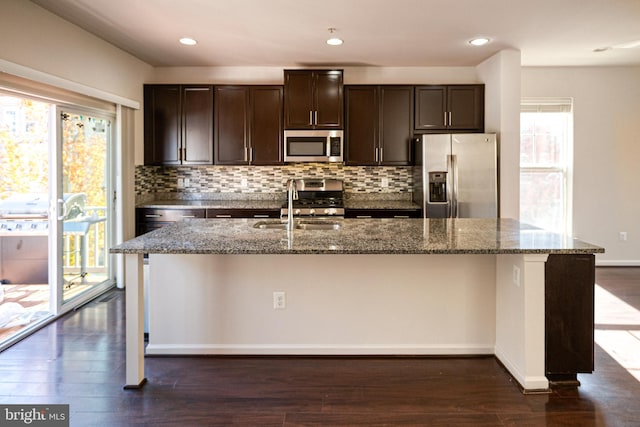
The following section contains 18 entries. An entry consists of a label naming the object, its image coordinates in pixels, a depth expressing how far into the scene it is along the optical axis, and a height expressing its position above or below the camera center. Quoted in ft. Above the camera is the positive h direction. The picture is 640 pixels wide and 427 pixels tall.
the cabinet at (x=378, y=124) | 16.47 +3.10
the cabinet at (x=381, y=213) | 15.69 -0.24
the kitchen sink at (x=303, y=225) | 10.03 -0.44
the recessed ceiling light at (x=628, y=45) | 14.15 +5.31
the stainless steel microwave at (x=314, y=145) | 16.16 +2.26
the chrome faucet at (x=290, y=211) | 9.35 -0.10
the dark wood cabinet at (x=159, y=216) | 15.75 -0.35
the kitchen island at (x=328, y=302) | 9.25 -2.04
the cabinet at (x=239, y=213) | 15.74 -0.24
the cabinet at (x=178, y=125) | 16.53 +3.08
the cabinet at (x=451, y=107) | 16.42 +3.73
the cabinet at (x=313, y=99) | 16.11 +3.95
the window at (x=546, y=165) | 18.22 +1.75
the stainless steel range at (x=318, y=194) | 16.25 +0.47
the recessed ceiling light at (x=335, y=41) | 13.46 +5.16
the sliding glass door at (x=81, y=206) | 12.48 +0.01
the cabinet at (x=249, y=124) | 16.49 +3.10
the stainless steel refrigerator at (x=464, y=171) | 14.85 +1.20
